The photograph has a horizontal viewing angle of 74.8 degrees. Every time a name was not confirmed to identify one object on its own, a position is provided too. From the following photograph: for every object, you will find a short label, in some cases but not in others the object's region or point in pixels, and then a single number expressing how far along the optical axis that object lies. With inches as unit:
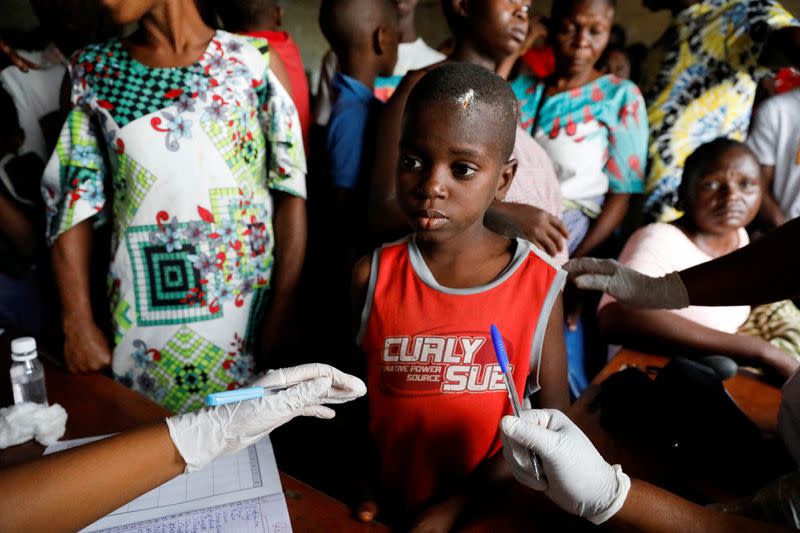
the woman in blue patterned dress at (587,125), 81.0
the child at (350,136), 66.4
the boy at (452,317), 41.8
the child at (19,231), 64.9
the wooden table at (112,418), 34.0
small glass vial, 43.2
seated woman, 66.0
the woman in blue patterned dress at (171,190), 52.4
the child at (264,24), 87.7
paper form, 32.7
